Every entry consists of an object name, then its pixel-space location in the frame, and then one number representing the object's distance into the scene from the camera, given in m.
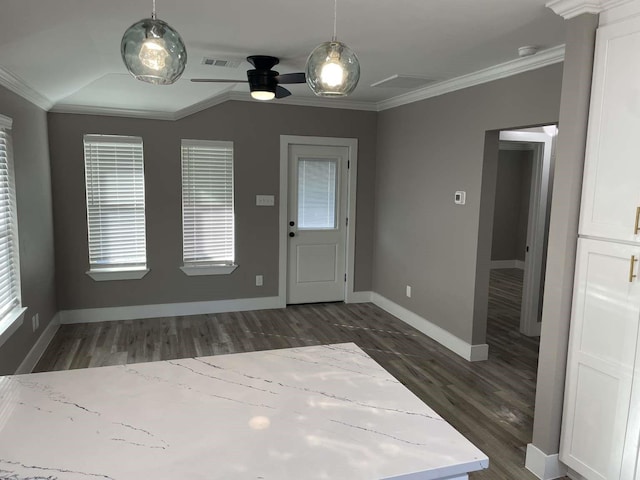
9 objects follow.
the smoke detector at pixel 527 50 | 3.10
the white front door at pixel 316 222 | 5.52
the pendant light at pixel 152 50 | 1.38
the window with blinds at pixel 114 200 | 4.77
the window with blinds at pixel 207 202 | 5.09
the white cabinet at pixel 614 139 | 2.07
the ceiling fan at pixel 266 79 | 3.13
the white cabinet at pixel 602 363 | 2.13
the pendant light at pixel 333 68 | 1.58
